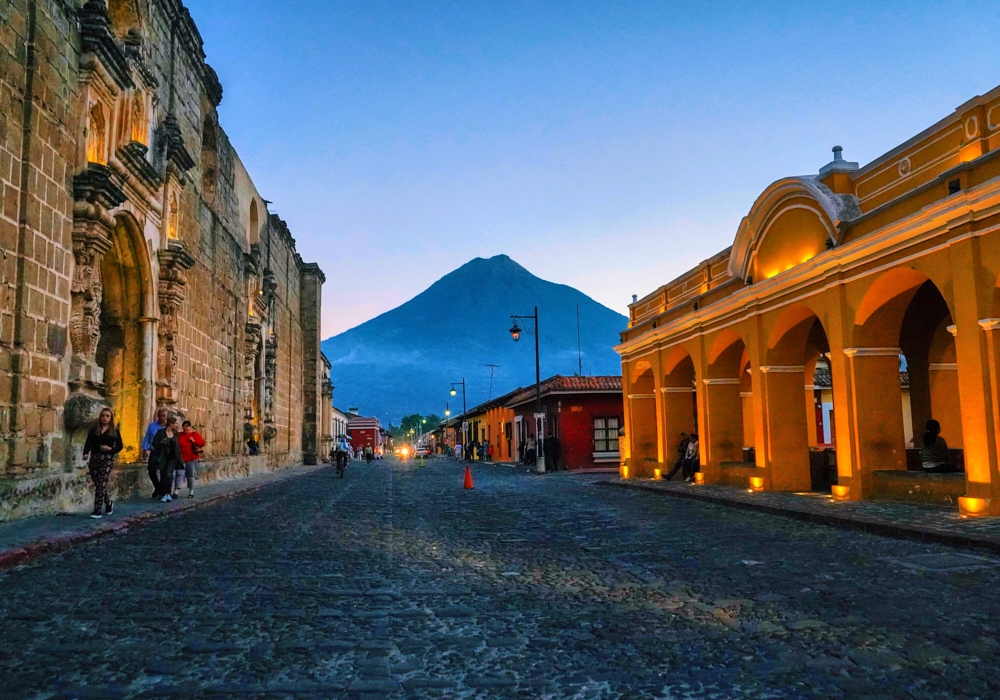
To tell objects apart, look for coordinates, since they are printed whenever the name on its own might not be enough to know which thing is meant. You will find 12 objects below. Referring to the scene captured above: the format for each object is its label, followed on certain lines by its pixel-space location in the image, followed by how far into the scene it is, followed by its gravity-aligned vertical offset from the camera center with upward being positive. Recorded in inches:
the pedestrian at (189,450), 556.1 -6.2
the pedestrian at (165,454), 510.3 -8.2
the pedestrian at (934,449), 490.9 -13.9
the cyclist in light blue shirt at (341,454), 1082.7 -21.7
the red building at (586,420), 1264.8 +23.0
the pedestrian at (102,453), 395.5 -5.2
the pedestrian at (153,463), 509.0 -13.1
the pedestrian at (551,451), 1197.7 -25.9
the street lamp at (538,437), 1083.8 -3.6
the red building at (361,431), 3928.9 +35.1
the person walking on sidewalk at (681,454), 764.5 -21.8
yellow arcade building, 385.1 +77.0
